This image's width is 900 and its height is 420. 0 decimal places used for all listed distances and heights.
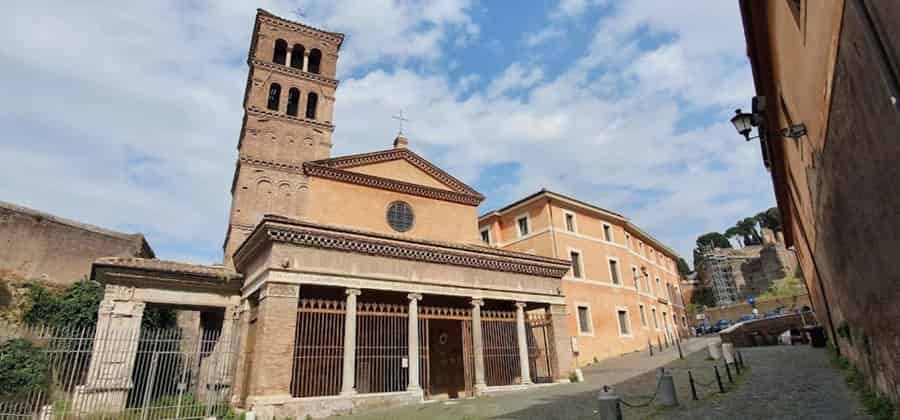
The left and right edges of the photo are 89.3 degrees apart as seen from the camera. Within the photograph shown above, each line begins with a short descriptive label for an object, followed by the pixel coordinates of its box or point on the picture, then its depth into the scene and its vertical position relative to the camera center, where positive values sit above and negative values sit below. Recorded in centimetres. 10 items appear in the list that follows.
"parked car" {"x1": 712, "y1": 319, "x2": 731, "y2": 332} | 3261 +131
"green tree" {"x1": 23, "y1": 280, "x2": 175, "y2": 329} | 1706 +238
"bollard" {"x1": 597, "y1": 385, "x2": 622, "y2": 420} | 628 -78
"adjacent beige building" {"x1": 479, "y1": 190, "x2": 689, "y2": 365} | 2288 +464
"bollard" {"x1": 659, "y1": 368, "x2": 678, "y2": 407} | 833 -82
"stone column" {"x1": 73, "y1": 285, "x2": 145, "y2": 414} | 1205 +45
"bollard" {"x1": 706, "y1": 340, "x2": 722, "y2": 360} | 1548 -18
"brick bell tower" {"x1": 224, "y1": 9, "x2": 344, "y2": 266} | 2412 +1353
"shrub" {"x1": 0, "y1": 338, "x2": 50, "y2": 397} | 1383 +21
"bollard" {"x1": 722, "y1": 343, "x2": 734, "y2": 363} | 1290 -24
